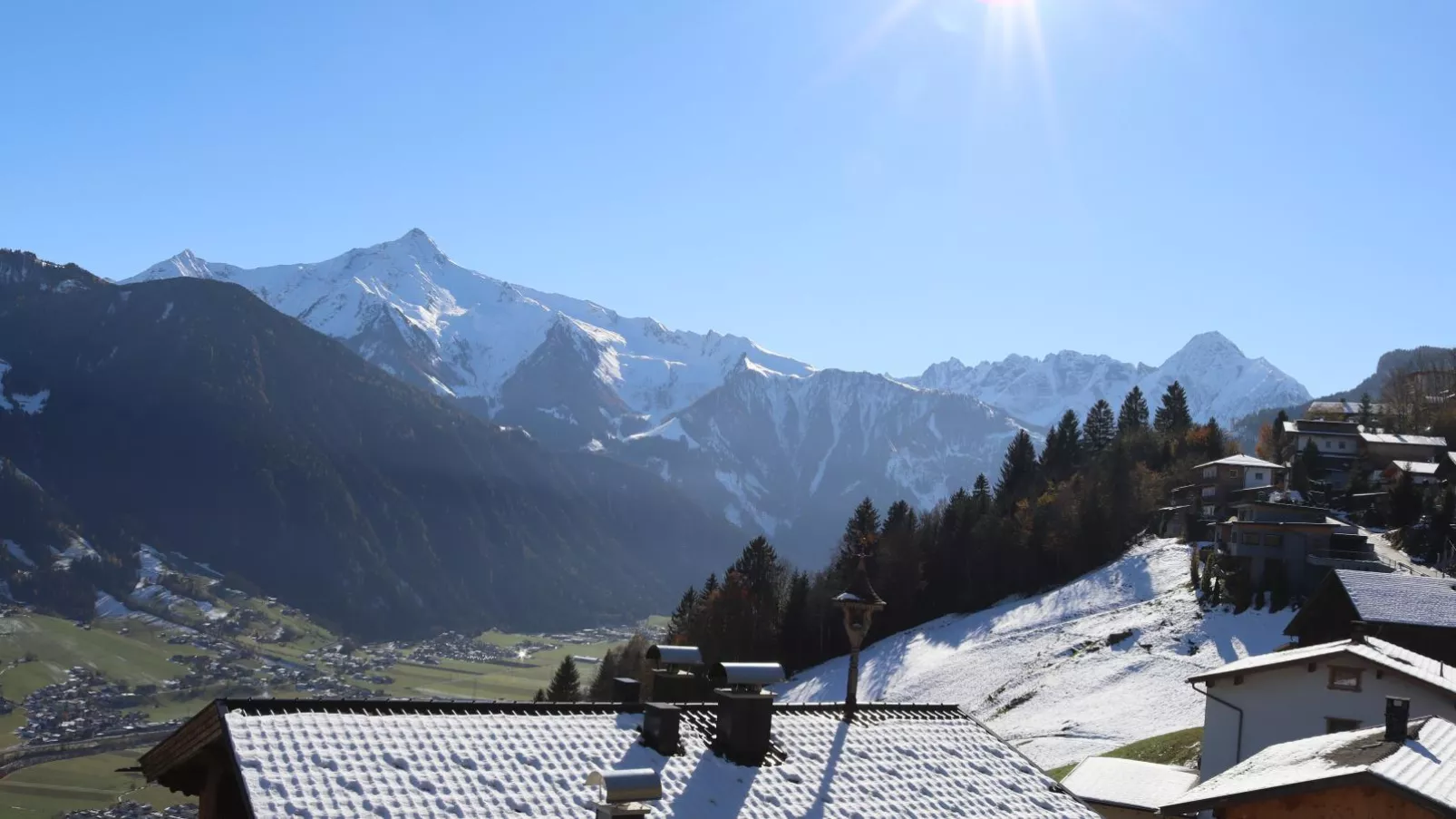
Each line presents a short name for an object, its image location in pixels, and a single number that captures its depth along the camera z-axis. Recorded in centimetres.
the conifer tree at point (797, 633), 9881
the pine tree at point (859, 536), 10804
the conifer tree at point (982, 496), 11301
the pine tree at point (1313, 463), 11162
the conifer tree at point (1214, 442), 11631
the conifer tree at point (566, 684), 8550
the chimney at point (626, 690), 1962
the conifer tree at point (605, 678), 9481
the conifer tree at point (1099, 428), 13912
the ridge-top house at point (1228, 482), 9956
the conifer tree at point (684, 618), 10275
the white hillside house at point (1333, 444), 11662
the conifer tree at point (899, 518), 11669
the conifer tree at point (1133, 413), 14600
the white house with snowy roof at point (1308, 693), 2881
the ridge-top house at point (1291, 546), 6938
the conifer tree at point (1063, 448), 13150
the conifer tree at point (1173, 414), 13725
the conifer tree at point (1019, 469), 12662
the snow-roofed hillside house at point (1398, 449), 11325
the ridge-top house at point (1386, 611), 4184
